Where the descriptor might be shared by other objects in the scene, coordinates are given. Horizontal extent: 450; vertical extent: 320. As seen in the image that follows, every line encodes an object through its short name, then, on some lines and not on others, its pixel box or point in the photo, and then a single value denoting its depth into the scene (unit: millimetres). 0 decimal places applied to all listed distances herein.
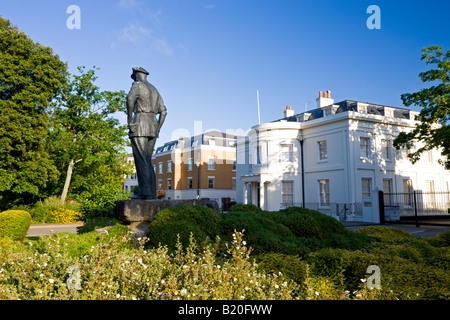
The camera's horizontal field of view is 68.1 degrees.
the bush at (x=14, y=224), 10713
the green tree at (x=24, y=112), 24392
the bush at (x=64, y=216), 24781
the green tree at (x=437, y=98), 18094
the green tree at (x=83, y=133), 28266
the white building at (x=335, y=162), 26250
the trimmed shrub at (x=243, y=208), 9078
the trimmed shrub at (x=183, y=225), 6176
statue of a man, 9305
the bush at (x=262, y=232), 6121
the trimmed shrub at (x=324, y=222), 8250
